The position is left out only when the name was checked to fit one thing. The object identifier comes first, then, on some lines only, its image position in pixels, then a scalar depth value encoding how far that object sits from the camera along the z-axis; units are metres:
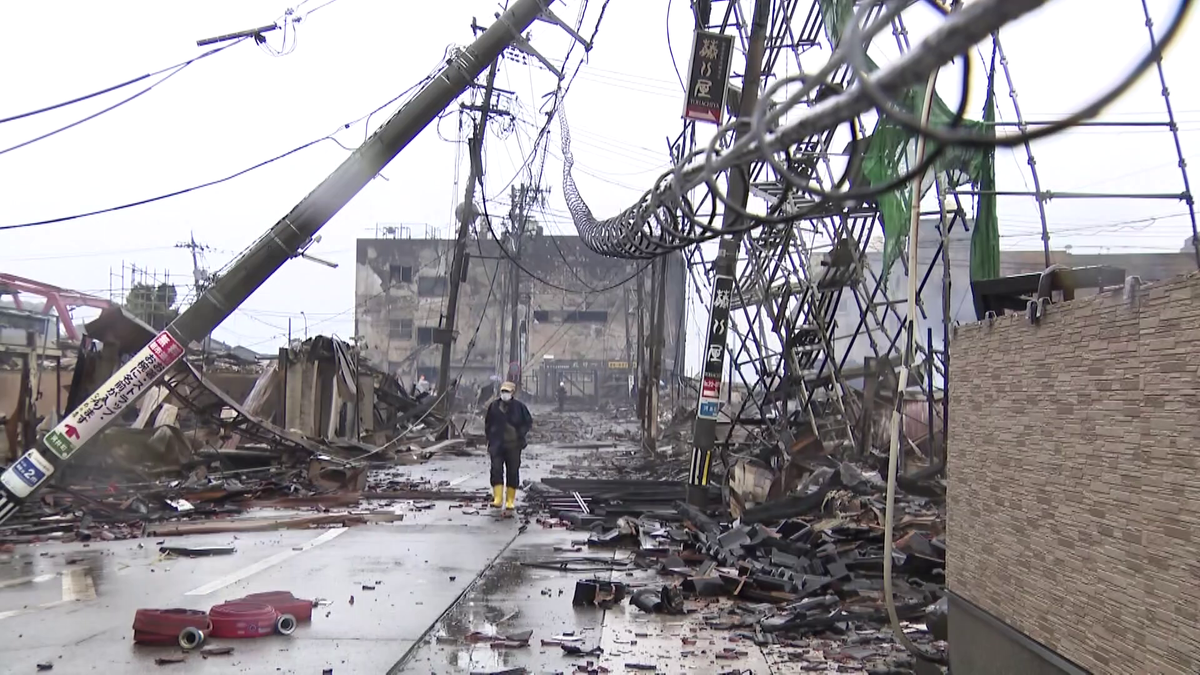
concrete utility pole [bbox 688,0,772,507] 13.96
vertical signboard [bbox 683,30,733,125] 13.47
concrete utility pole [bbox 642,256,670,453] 23.91
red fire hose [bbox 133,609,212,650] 7.05
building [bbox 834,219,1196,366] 22.14
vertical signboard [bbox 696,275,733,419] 13.97
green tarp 10.88
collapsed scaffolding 2.39
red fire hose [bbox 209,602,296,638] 7.30
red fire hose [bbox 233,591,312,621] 7.88
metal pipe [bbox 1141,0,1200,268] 9.45
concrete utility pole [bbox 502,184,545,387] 39.66
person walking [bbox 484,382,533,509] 15.46
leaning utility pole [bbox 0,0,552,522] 13.51
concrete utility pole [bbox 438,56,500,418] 29.14
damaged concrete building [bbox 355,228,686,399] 71.25
